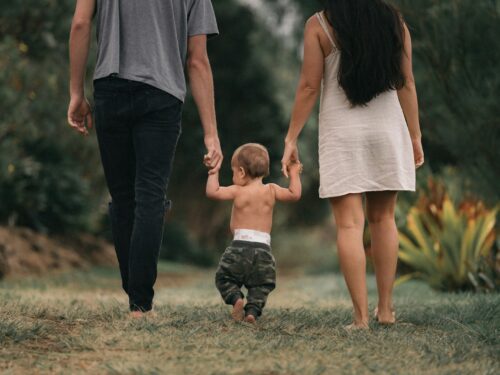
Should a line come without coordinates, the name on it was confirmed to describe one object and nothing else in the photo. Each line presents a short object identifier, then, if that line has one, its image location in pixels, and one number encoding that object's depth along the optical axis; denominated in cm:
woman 941
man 922
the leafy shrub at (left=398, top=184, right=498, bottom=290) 1723
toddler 969
